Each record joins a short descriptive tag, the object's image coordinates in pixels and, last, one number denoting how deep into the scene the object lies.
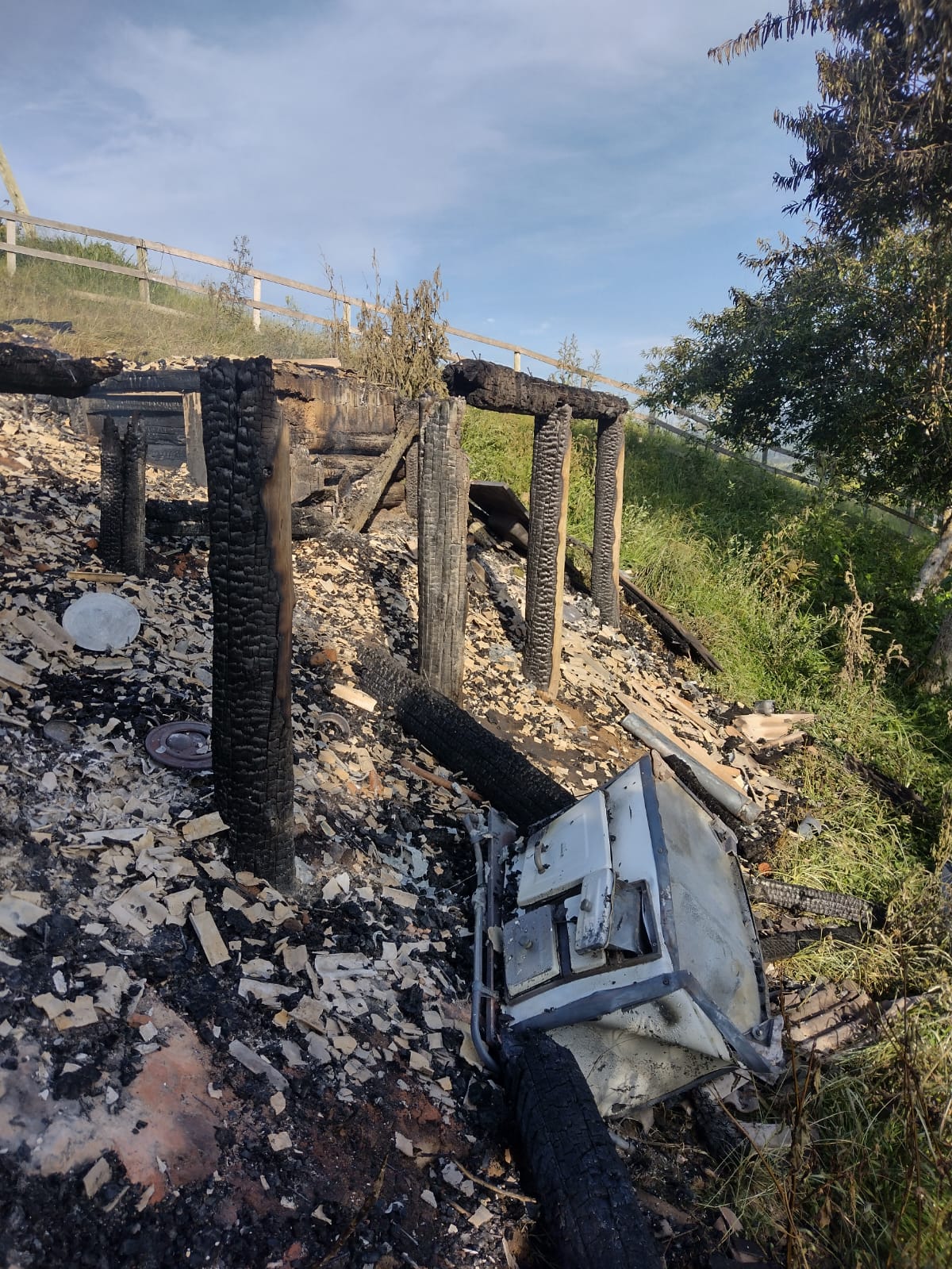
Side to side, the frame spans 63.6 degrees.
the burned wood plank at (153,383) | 7.82
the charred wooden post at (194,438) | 7.57
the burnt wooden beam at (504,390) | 5.45
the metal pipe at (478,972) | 3.01
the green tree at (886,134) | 7.14
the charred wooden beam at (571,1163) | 2.29
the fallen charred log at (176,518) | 6.09
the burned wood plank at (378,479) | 7.96
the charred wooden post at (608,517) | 7.98
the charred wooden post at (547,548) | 6.28
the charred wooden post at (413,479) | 8.27
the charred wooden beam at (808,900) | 4.77
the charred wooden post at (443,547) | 5.21
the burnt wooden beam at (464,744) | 4.46
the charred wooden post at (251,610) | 2.85
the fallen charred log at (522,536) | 8.59
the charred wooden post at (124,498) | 5.38
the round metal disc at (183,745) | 3.73
